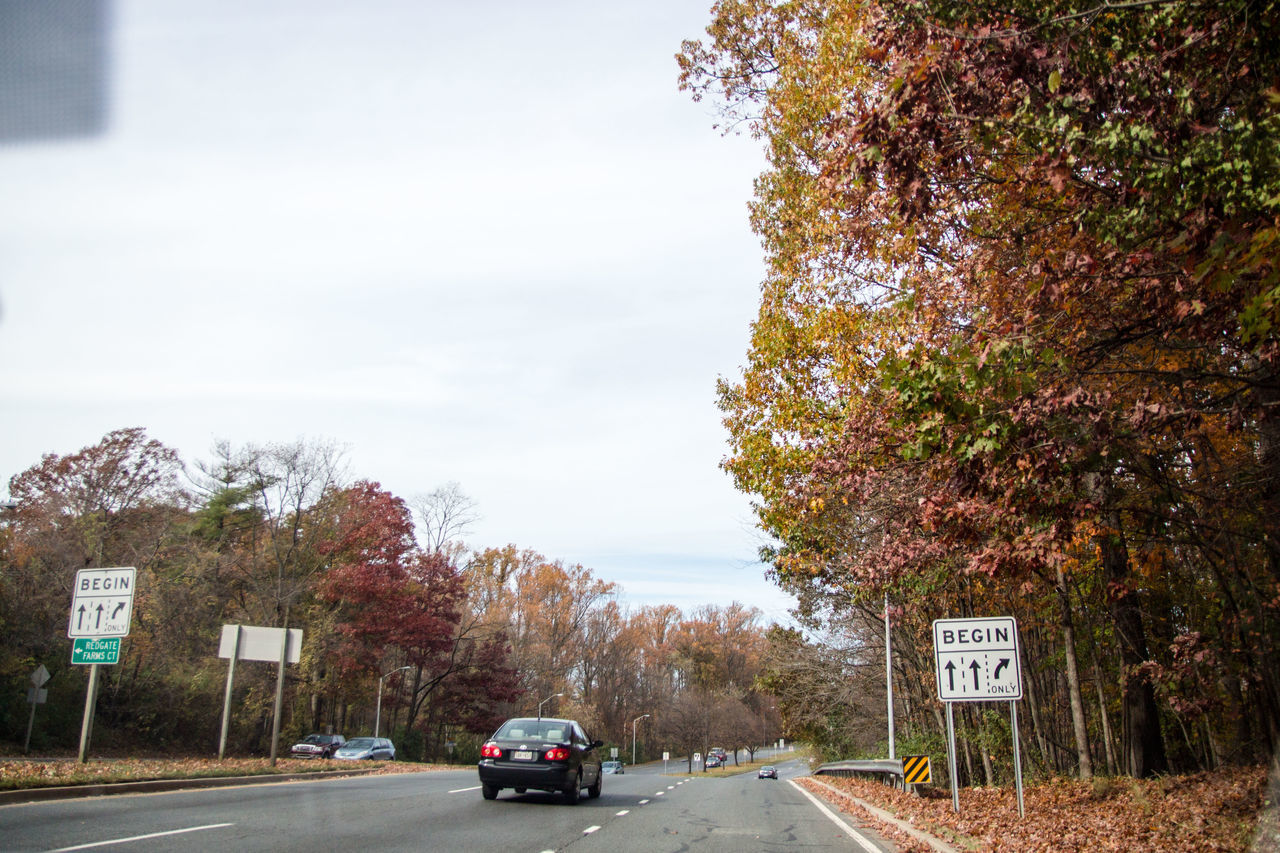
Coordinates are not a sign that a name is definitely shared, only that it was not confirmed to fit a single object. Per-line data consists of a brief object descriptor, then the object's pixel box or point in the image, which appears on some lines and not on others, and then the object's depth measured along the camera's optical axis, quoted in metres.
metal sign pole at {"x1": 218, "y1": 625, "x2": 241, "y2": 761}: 20.77
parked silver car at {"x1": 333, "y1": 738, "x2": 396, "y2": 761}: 39.59
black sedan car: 14.45
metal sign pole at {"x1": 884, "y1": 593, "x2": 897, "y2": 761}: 25.64
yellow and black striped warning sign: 16.91
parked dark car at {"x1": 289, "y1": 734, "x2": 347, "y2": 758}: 40.66
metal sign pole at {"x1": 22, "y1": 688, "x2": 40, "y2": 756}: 32.84
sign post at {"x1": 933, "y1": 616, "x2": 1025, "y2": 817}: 12.58
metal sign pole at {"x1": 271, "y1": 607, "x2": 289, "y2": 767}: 21.11
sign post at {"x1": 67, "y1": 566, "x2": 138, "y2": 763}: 14.60
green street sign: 14.52
